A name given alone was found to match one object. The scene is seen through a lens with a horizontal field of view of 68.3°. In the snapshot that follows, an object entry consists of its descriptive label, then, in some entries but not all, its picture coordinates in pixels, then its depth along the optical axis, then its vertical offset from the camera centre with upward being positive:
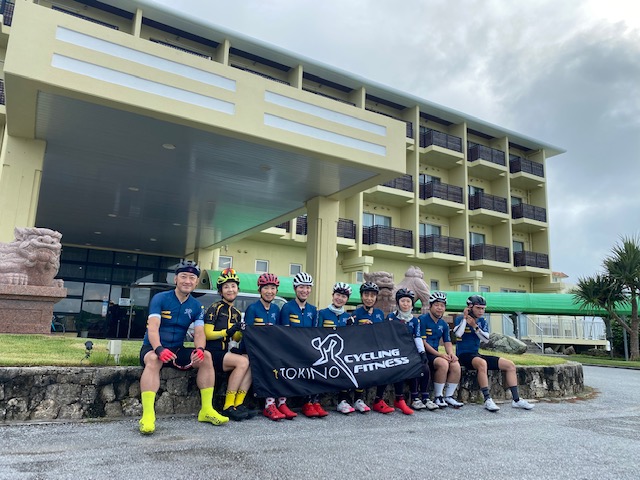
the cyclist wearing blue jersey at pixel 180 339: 4.81 -0.23
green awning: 22.53 +1.21
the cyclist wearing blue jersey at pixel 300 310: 6.14 +0.15
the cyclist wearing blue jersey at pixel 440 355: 6.88 -0.41
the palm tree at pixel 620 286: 20.38 +2.00
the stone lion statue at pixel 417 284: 12.02 +1.05
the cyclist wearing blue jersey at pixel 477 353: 7.05 -0.39
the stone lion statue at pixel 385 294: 10.60 +0.67
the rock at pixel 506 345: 14.23 -0.50
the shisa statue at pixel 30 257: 8.78 +1.02
